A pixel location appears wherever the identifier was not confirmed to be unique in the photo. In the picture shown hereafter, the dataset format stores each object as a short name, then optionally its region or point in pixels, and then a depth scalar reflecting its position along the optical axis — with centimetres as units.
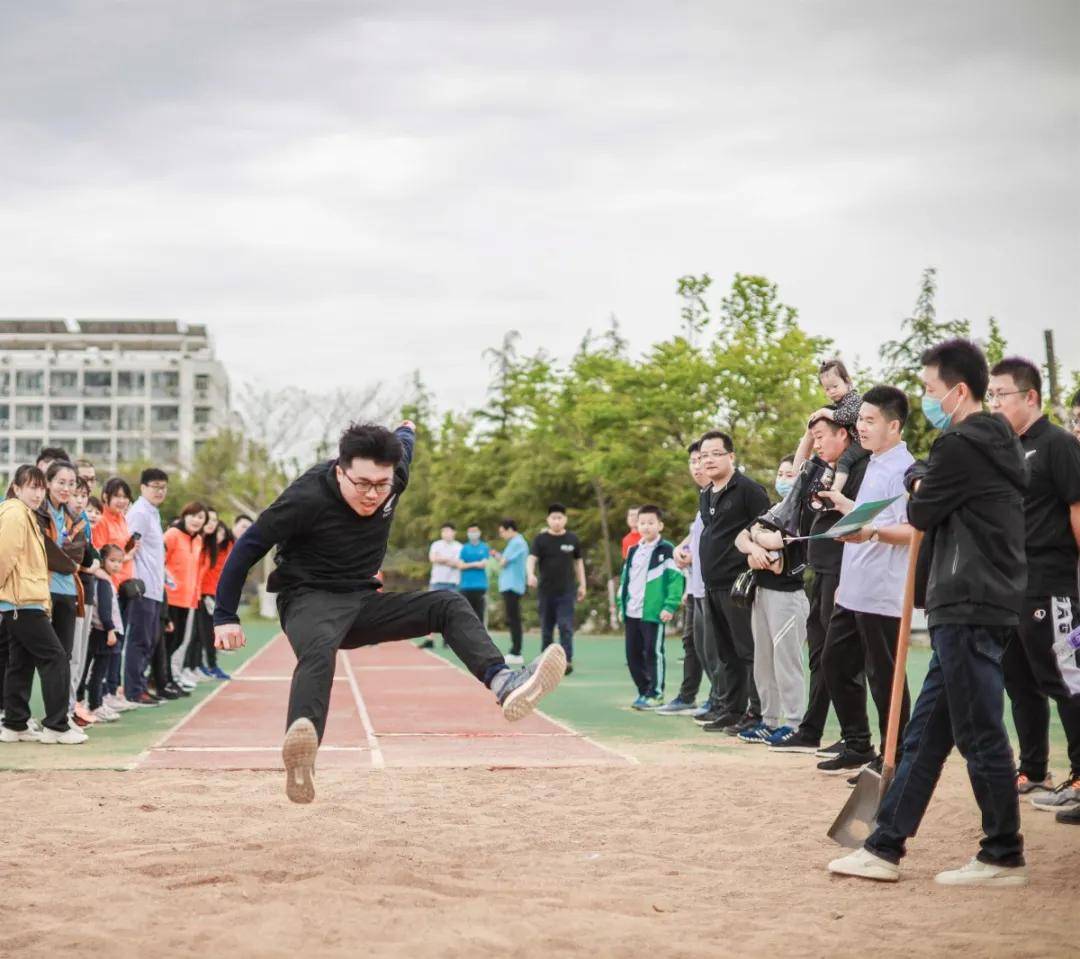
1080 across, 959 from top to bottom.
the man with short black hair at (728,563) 1119
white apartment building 10669
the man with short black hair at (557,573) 1811
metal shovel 626
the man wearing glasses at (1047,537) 727
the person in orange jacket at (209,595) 1659
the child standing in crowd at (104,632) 1180
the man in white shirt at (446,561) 2292
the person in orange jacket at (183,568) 1497
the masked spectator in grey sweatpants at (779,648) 1037
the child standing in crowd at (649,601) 1360
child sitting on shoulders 909
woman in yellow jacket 976
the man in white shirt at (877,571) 822
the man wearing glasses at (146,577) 1305
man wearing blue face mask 569
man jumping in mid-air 648
